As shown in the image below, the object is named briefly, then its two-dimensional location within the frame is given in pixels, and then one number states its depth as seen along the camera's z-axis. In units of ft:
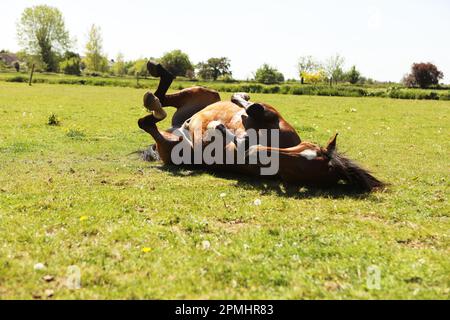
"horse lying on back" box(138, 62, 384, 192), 21.43
